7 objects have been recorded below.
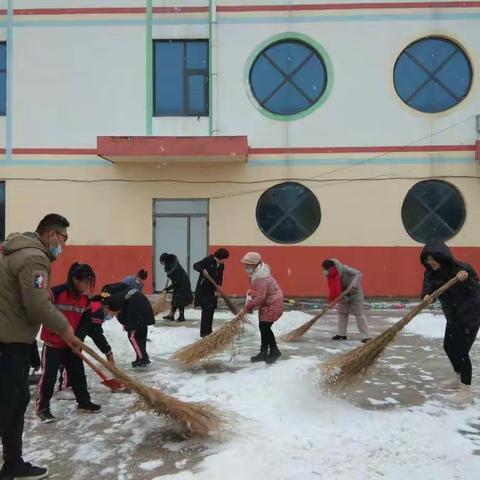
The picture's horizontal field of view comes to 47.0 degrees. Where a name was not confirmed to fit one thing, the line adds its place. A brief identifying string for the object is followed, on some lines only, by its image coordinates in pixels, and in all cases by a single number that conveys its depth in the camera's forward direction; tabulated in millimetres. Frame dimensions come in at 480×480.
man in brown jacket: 3324
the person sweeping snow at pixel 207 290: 8039
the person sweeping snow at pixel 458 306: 4984
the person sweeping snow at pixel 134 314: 5992
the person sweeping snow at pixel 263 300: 6313
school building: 12547
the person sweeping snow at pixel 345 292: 8023
